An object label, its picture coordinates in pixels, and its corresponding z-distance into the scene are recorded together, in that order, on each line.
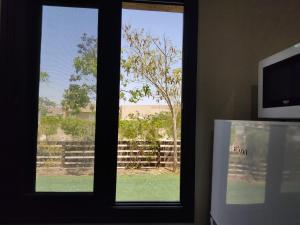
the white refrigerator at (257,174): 0.82
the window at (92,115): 1.60
